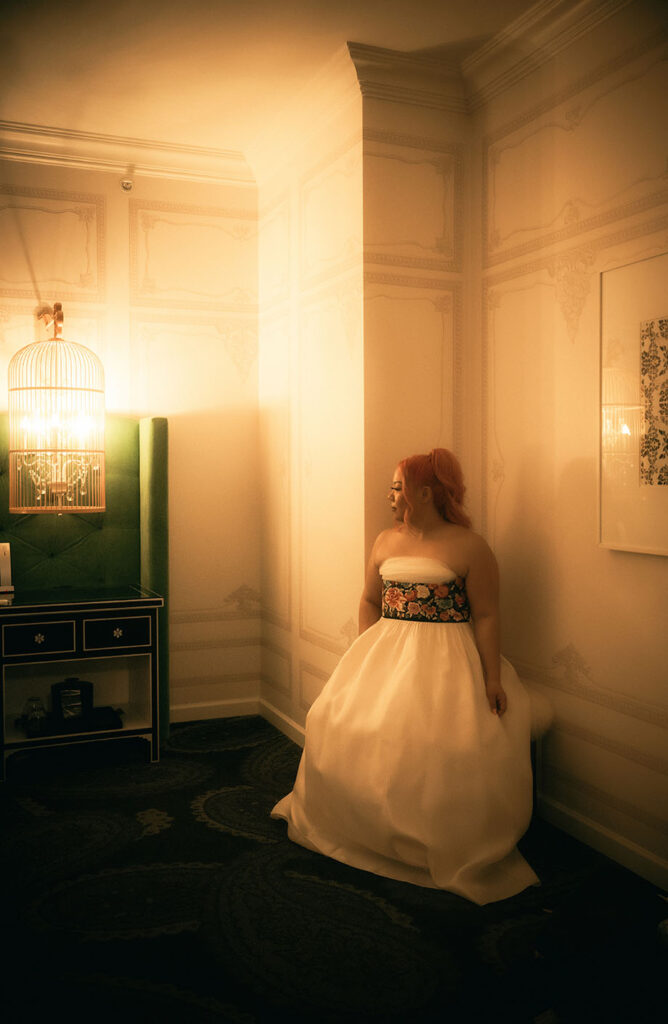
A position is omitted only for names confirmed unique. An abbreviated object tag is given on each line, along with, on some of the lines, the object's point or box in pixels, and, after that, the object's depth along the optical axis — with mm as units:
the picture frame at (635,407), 2738
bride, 2746
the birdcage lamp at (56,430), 4117
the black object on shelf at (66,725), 3932
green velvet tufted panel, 4223
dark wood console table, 3809
